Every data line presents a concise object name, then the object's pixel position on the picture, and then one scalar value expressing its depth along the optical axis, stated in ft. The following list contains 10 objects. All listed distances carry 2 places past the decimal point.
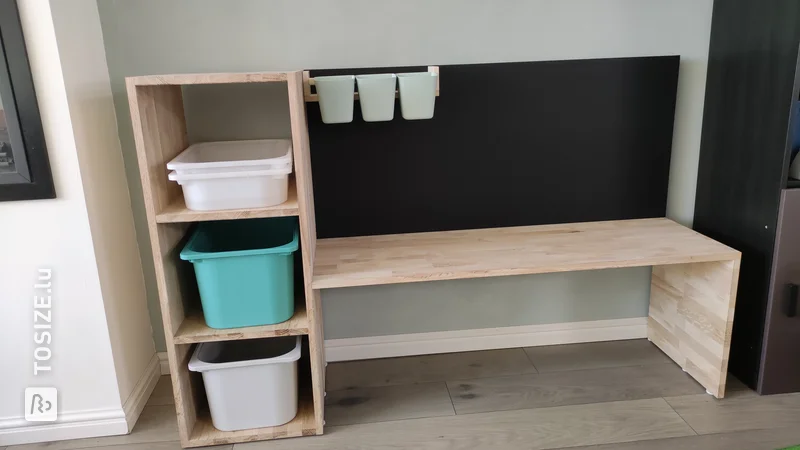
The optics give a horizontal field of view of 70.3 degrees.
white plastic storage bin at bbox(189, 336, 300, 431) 5.71
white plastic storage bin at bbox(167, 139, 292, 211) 5.10
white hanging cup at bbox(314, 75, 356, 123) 5.65
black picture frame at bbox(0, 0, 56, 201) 4.93
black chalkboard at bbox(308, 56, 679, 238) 6.57
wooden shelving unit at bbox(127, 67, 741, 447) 5.23
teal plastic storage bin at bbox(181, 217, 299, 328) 5.38
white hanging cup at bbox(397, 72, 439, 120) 5.71
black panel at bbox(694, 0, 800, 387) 5.72
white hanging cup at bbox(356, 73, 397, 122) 5.67
